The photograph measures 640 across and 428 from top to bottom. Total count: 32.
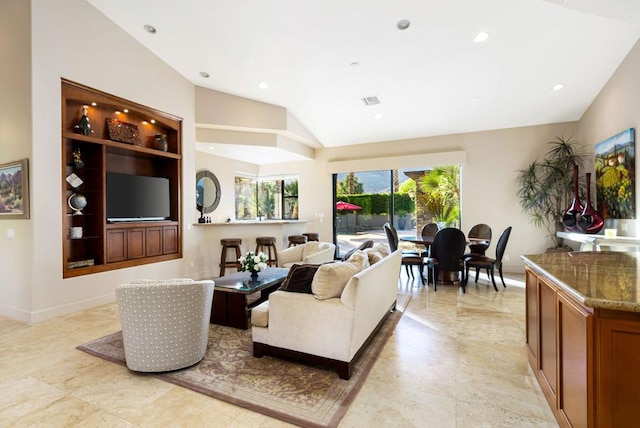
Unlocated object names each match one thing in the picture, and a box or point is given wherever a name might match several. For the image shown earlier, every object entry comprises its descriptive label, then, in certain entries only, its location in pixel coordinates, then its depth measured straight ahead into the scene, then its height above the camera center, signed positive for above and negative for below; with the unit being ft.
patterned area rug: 6.44 -4.22
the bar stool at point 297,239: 21.62 -1.84
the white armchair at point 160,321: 7.56 -2.77
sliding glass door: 22.48 +0.90
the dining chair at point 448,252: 15.74 -2.13
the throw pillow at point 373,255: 10.71 -1.56
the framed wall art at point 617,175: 13.21 +1.72
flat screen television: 15.32 +0.97
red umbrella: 25.86 +0.64
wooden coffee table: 11.00 -3.21
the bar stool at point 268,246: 19.97 -2.27
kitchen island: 4.13 -2.05
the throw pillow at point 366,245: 12.40 -1.39
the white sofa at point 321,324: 7.59 -2.98
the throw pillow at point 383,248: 11.84 -1.44
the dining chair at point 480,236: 17.01 -1.55
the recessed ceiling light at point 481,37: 12.68 +7.56
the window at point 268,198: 27.32 +1.49
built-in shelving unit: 13.58 +2.12
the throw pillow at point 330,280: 7.86 -1.78
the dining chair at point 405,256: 16.75 -2.56
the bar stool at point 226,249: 18.72 -2.28
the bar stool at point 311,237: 23.54 -1.85
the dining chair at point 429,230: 20.78 -1.22
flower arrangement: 12.10 -1.99
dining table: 16.99 -3.53
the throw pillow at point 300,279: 8.34 -1.86
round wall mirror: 22.79 +1.82
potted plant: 18.48 +1.76
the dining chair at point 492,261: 15.79 -2.63
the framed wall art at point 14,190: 11.90 +1.11
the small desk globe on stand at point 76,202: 13.83 +0.64
